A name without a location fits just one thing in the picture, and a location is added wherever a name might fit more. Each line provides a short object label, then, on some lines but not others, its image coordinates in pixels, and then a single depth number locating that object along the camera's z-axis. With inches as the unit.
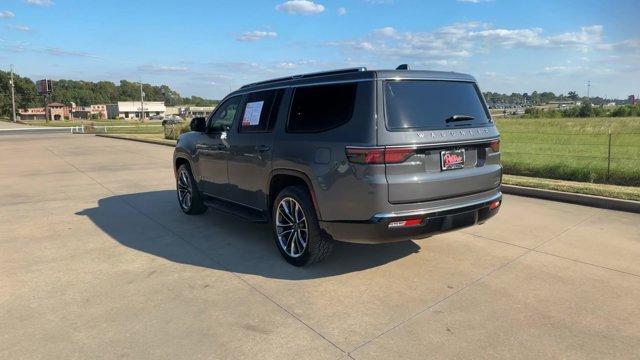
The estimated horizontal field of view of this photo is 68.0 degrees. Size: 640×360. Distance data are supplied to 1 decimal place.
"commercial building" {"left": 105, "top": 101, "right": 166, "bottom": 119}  5570.9
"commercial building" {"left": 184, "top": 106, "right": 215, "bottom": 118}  5186.5
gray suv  156.4
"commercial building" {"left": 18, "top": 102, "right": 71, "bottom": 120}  5334.6
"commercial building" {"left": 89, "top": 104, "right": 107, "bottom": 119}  5634.8
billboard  3073.3
